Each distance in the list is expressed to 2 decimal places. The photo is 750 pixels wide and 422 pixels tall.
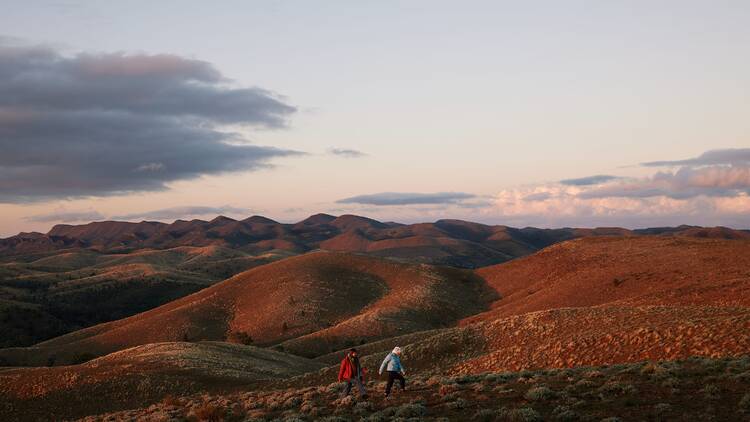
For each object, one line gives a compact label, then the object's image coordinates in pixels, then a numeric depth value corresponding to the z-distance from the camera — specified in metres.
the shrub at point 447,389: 24.56
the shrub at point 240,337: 83.81
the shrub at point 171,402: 34.38
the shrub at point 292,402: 27.00
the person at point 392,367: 24.72
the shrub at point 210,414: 25.08
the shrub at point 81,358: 77.50
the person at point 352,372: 25.55
